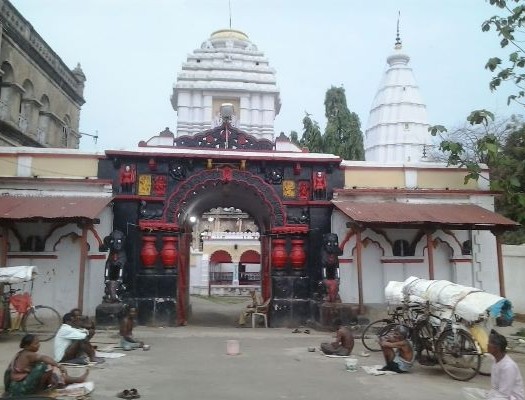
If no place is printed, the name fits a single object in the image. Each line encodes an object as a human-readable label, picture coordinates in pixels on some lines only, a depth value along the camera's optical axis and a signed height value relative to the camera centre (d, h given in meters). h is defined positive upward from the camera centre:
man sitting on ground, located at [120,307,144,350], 10.95 -1.44
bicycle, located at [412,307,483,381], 8.45 -1.33
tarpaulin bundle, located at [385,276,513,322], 8.14 -0.53
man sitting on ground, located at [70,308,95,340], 9.12 -0.99
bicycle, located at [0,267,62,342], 11.67 -0.99
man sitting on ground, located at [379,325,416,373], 8.84 -1.47
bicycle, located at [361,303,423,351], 10.06 -1.00
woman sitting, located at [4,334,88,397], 6.31 -1.27
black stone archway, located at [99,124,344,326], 15.27 +1.98
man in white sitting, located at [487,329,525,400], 5.77 -1.22
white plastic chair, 15.71 -1.34
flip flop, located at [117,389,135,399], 7.08 -1.75
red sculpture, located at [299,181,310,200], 16.05 +2.44
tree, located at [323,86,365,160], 30.75 +8.40
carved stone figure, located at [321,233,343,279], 14.69 +0.29
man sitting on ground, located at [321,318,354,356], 10.44 -1.56
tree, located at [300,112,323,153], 31.08 +8.09
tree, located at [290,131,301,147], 34.75 +9.00
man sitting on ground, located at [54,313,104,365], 8.61 -1.31
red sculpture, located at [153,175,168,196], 15.69 +2.55
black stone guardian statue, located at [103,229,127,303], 14.12 +0.02
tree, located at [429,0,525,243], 12.41 +3.91
